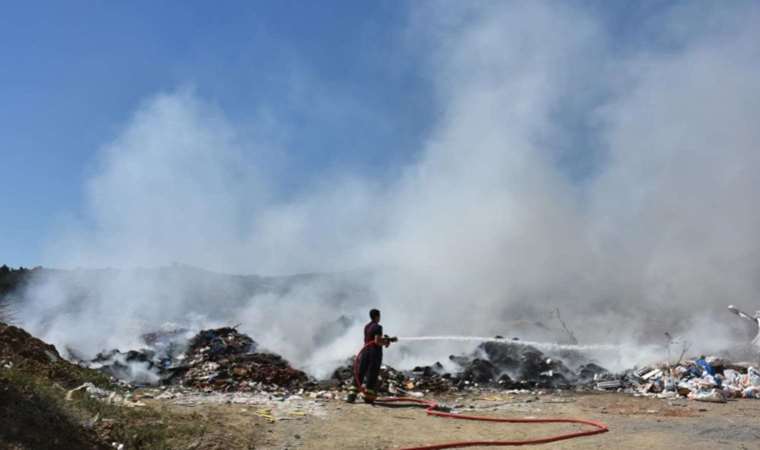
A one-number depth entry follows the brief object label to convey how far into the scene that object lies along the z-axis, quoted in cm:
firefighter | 1134
